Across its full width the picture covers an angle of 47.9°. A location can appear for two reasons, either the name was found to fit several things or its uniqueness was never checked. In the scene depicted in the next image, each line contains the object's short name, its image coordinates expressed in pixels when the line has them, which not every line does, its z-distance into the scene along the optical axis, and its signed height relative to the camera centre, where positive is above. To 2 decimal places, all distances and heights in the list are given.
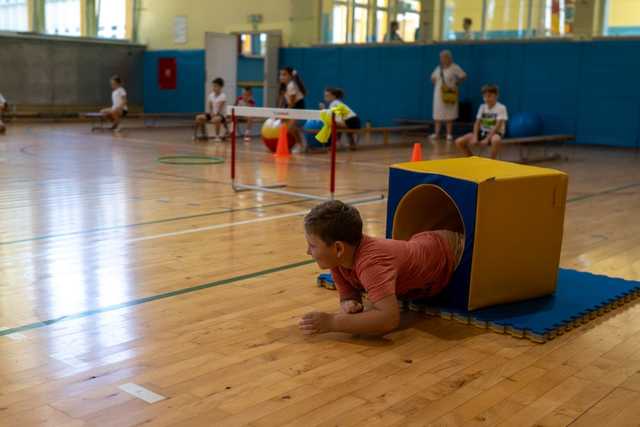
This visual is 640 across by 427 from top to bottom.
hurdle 6.57 -0.33
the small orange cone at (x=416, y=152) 9.10 -0.73
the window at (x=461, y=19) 16.22 +1.69
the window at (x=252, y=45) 20.48 +1.26
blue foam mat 3.24 -1.01
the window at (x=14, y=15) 19.11 +1.78
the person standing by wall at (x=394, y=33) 17.26 +1.43
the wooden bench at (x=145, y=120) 15.76 -0.90
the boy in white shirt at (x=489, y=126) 9.87 -0.42
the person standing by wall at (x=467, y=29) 16.28 +1.48
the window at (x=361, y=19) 18.14 +1.82
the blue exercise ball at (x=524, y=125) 13.69 -0.54
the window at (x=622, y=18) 13.94 +1.58
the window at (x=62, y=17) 20.05 +1.85
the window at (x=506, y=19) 15.45 +1.66
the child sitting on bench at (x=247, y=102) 14.33 -0.26
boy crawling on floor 3.03 -0.73
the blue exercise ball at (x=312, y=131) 11.44 -0.63
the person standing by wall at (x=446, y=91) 14.97 +0.07
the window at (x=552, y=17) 14.73 +1.65
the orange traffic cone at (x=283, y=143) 11.19 -0.82
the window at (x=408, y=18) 17.00 +1.78
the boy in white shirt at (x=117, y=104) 15.25 -0.38
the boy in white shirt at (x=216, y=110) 13.68 -0.41
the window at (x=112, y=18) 20.94 +1.95
